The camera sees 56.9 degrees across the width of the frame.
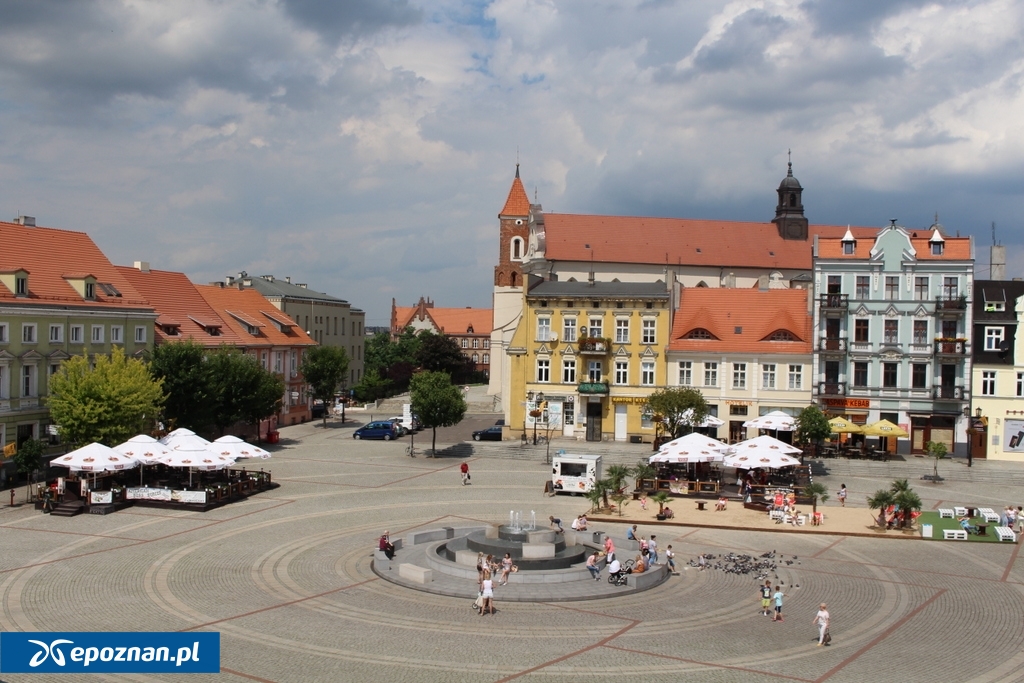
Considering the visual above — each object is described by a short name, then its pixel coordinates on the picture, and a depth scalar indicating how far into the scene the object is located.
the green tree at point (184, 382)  50.66
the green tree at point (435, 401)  54.12
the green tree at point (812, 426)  50.69
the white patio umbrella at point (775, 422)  50.06
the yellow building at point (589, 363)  59.19
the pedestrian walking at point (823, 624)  21.89
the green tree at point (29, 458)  40.34
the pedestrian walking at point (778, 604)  23.80
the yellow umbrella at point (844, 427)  52.41
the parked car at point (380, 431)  62.22
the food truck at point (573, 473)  43.38
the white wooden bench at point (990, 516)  36.38
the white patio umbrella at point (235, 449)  40.44
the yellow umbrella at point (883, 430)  51.81
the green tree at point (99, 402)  42.84
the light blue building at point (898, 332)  55.28
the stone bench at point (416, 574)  26.77
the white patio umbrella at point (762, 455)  40.81
